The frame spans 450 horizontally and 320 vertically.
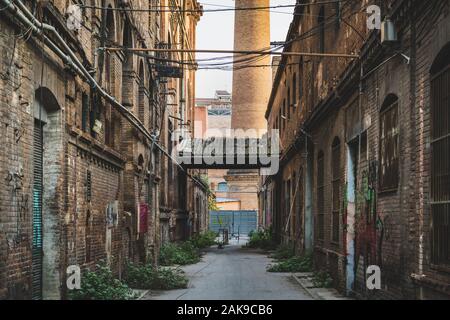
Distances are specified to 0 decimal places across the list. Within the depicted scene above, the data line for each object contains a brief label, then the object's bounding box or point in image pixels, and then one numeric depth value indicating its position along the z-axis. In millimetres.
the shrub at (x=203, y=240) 32719
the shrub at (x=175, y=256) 21781
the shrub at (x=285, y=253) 24125
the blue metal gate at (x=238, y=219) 57531
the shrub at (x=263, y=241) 33500
